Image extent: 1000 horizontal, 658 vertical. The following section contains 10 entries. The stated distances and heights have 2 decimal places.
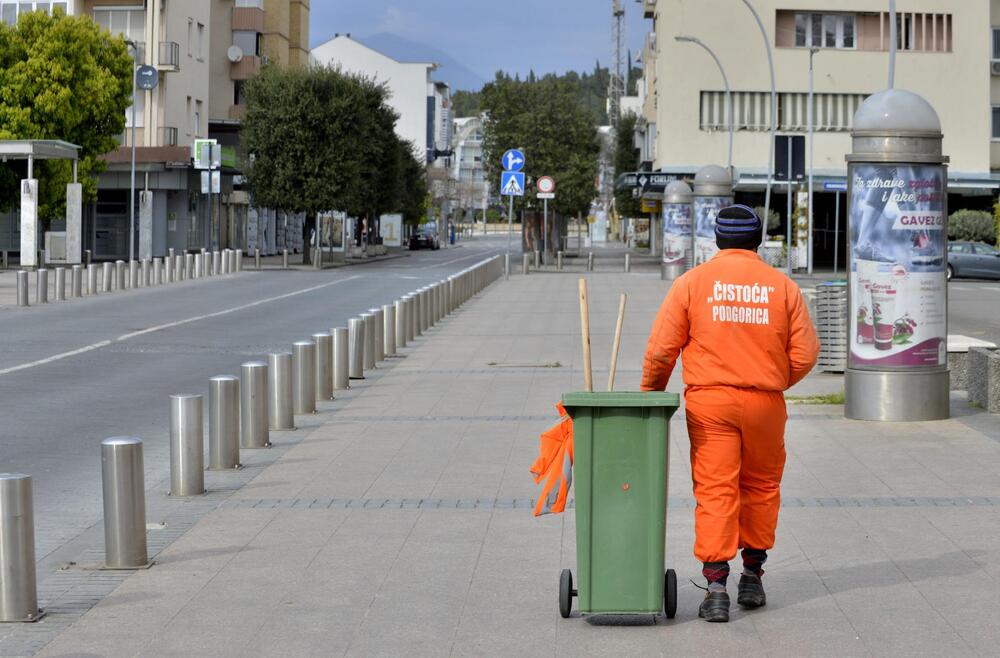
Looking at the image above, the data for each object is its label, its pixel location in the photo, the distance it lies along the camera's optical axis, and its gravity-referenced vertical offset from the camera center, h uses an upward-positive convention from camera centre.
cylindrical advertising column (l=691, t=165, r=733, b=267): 43.84 +1.46
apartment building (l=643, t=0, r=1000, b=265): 63.66 +7.12
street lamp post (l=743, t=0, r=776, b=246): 45.79 +4.45
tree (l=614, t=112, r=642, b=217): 103.19 +6.70
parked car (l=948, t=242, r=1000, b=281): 48.78 -0.31
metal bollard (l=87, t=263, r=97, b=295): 34.41 -0.67
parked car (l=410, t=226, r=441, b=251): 104.44 +0.63
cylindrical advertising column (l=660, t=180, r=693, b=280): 50.00 +0.68
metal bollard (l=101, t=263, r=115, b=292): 36.38 -0.64
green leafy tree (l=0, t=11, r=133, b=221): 52.47 +5.38
